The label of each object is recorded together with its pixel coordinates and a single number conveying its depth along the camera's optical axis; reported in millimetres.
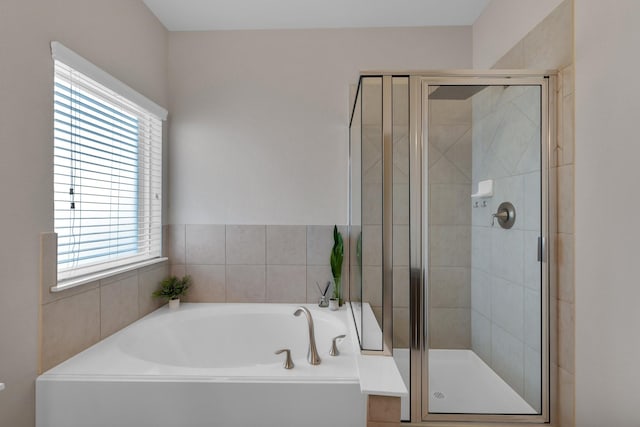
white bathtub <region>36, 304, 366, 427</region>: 1264
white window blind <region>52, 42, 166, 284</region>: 1438
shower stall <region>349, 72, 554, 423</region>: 1452
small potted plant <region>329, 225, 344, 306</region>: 2229
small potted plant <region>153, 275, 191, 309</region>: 2177
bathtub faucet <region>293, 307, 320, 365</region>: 1403
